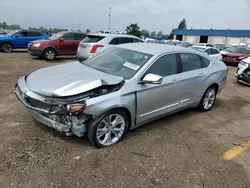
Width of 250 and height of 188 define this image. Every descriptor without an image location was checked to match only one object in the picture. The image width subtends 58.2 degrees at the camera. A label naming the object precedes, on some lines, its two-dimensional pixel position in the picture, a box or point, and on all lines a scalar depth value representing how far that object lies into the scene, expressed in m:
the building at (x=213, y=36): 54.22
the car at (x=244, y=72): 8.88
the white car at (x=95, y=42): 10.01
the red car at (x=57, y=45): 12.23
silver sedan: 3.20
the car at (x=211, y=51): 13.54
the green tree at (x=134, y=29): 58.53
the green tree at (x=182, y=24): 101.44
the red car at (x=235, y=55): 15.40
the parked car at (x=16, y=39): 14.87
